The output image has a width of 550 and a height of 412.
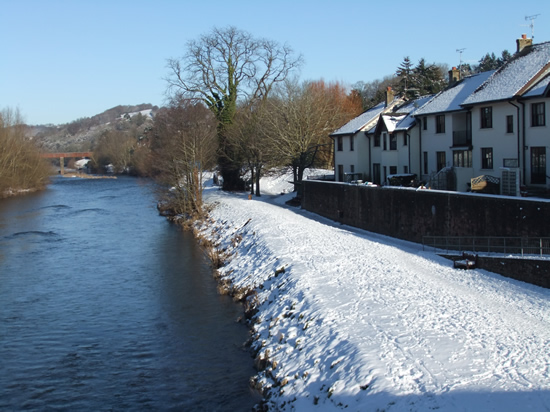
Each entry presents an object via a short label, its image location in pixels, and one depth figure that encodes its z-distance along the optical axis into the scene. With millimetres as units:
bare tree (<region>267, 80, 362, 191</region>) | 47219
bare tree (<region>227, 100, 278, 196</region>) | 49281
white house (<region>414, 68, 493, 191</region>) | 31500
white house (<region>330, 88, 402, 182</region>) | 43250
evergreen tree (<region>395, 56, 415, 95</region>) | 66875
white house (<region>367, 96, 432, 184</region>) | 37250
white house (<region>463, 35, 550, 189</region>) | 26109
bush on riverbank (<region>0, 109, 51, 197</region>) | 67750
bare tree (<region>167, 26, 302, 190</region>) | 57594
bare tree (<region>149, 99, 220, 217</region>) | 44656
